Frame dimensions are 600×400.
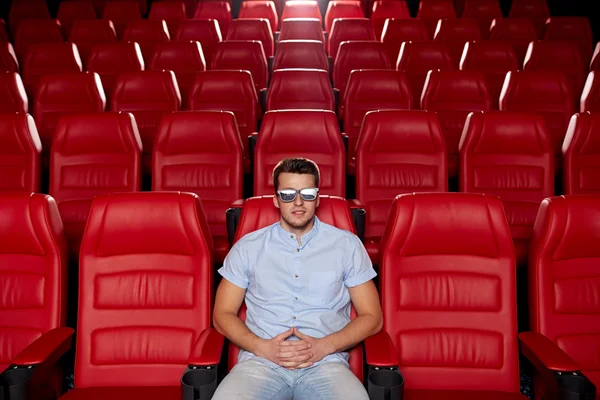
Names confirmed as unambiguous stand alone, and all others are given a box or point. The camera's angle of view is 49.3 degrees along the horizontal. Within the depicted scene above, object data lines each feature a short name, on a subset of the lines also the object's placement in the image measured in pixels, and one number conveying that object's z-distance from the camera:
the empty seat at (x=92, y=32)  5.93
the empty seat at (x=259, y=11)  7.16
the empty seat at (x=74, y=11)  7.00
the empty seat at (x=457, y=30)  5.92
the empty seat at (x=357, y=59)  4.93
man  1.72
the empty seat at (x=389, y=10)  7.08
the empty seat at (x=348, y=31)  5.96
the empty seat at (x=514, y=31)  5.99
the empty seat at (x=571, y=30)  6.09
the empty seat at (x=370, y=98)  3.99
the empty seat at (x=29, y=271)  1.91
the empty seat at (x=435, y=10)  7.04
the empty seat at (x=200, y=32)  5.96
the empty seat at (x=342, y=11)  7.18
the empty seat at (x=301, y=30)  6.10
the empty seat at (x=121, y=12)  7.14
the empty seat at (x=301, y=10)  7.31
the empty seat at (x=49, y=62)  4.85
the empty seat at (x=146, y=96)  3.91
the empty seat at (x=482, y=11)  7.05
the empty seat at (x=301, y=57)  5.13
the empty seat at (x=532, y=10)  7.05
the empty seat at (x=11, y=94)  3.95
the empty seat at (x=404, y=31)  5.90
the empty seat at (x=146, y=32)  5.95
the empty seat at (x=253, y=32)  5.98
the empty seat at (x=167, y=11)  7.02
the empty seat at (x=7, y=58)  4.90
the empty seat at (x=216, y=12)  7.06
